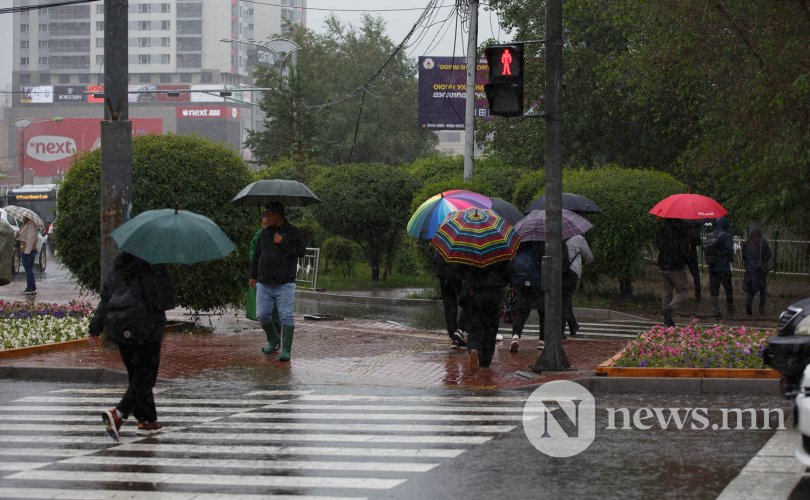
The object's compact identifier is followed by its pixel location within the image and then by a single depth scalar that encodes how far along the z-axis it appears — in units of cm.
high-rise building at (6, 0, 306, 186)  17150
